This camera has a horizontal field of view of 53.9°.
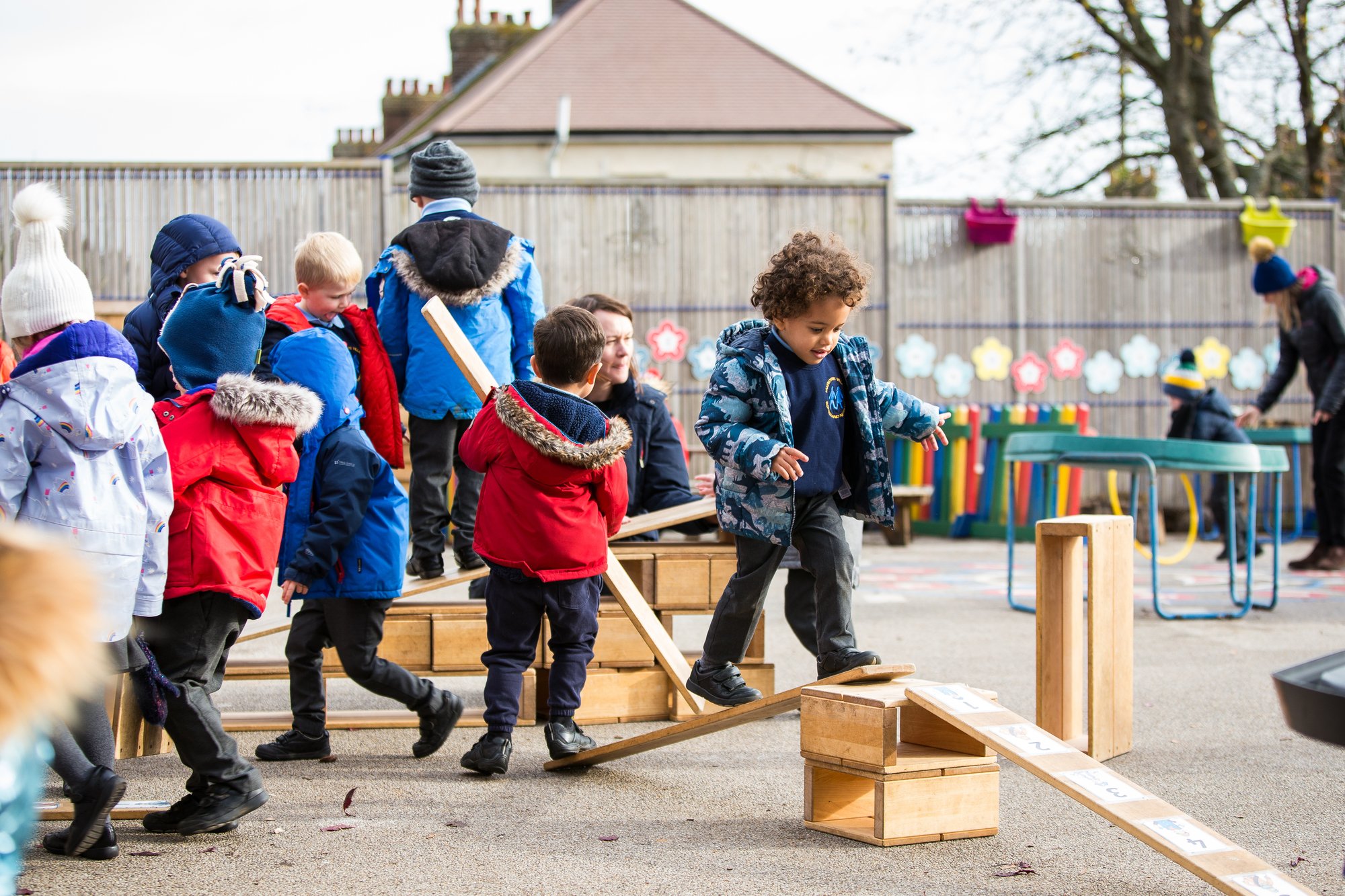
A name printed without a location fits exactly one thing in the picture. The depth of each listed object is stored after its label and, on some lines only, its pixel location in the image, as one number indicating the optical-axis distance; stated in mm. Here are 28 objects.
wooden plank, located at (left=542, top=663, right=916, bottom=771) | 4062
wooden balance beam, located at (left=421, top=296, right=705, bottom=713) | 5164
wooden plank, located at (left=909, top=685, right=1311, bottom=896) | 3059
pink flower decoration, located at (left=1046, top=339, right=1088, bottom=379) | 14148
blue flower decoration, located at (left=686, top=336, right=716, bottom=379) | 13617
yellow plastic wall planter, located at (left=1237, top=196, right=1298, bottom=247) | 14367
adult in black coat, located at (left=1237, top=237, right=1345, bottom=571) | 9688
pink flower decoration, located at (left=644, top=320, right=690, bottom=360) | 13664
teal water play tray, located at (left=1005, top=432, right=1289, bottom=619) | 7406
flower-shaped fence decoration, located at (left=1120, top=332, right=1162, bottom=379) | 14242
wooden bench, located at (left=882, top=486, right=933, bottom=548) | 12445
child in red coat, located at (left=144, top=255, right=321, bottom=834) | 3885
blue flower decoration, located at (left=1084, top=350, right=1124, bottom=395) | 14148
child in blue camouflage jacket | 4379
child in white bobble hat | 3619
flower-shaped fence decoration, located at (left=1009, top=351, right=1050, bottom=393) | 14031
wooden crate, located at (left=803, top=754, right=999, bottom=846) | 3797
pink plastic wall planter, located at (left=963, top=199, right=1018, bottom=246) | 14023
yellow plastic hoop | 9895
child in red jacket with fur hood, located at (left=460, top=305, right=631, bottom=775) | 4551
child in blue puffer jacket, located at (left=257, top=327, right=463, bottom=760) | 4605
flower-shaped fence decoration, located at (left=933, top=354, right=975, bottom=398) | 13852
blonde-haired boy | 5055
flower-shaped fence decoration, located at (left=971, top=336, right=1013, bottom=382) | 13992
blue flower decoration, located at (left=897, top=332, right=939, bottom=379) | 13836
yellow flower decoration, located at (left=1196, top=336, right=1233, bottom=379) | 14344
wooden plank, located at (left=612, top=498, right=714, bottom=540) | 5566
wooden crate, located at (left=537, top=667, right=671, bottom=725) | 5555
